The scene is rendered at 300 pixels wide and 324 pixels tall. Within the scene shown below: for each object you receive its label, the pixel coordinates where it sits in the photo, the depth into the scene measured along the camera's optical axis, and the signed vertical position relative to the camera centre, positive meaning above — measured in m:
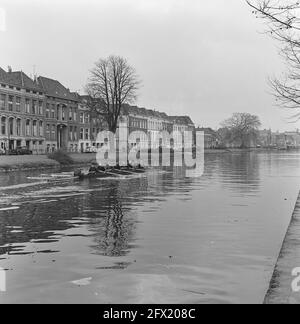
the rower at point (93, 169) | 38.31 -1.17
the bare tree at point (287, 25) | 9.79 +2.86
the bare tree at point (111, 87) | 71.94 +10.55
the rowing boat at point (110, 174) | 36.75 -1.64
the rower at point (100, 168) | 39.45 -1.15
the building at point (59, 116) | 98.00 +8.78
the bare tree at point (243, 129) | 193.88 +10.21
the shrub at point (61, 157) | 57.84 -0.24
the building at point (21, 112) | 82.19 +8.18
